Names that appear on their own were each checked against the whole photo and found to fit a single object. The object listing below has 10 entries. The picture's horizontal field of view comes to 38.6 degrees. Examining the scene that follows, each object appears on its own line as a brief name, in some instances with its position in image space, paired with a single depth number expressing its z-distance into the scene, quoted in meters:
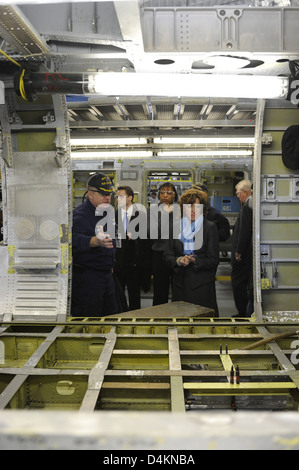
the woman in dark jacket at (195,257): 5.77
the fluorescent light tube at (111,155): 11.23
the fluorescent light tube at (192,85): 4.43
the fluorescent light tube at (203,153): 11.12
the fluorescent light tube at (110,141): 10.31
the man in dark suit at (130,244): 7.17
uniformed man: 5.68
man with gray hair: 6.96
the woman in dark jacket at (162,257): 7.11
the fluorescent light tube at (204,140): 10.41
